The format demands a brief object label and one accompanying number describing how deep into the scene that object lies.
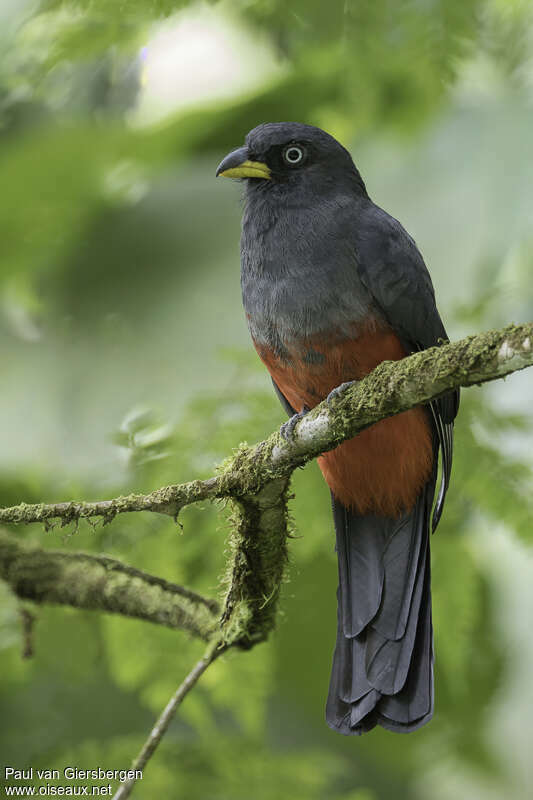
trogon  5.13
